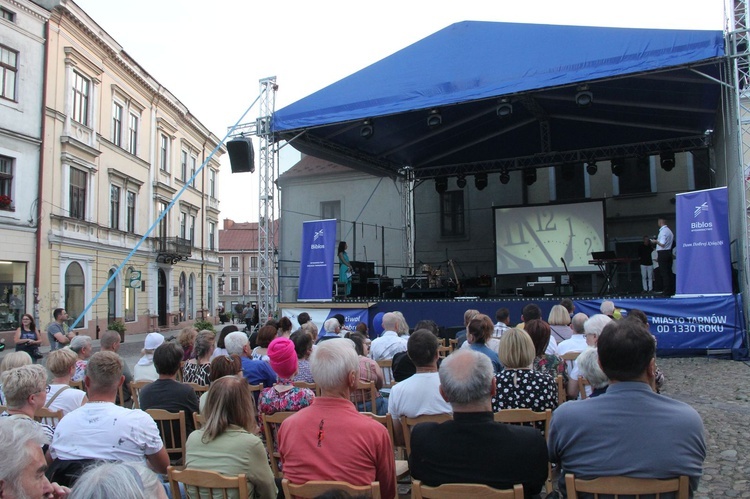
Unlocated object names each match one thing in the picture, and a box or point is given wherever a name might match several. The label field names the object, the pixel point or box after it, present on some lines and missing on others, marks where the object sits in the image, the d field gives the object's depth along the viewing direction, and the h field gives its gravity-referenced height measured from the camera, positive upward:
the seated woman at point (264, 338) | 5.21 -0.44
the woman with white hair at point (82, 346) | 5.10 -0.49
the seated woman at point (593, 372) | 3.01 -0.45
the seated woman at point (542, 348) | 3.99 -0.43
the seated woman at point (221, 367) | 3.43 -0.46
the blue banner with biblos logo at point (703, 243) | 8.69 +0.66
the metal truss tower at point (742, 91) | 8.09 +2.84
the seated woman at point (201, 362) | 4.33 -0.55
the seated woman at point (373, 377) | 4.31 -0.67
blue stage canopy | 8.82 +3.59
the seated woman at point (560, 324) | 5.76 -0.38
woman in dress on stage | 12.75 +0.45
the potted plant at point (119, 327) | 18.93 -1.22
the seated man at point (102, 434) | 2.58 -0.66
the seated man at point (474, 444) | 2.12 -0.60
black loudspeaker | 11.05 +2.64
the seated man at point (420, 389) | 3.22 -0.57
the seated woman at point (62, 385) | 3.42 -0.59
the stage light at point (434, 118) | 10.16 +3.04
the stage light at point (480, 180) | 14.73 +2.80
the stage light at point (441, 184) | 15.26 +2.80
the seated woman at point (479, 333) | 4.39 -0.35
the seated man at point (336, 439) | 2.34 -0.63
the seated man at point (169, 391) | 3.55 -0.63
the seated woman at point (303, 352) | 4.53 -0.51
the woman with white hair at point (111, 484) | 1.09 -0.38
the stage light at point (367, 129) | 10.69 +2.99
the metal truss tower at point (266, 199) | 11.06 +1.79
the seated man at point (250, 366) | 4.23 -0.57
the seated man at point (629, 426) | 2.00 -0.50
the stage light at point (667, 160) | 12.72 +2.83
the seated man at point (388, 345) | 5.56 -0.55
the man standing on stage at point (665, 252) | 10.22 +0.62
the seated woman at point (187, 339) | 5.51 -0.47
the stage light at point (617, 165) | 13.57 +2.89
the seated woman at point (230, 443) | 2.46 -0.67
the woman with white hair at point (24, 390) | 2.74 -0.47
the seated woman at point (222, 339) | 5.37 -0.51
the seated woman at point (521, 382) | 3.20 -0.53
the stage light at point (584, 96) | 9.23 +3.10
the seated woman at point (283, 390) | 3.28 -0.59
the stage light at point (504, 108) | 9.73 +3.09
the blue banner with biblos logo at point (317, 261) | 11.33 +0.57
